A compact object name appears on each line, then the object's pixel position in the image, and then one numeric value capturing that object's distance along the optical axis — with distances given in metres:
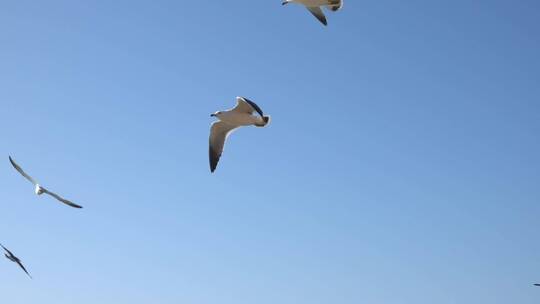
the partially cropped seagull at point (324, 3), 17.09
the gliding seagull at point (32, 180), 14.57
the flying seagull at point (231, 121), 16.53
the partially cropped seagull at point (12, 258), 14.60
